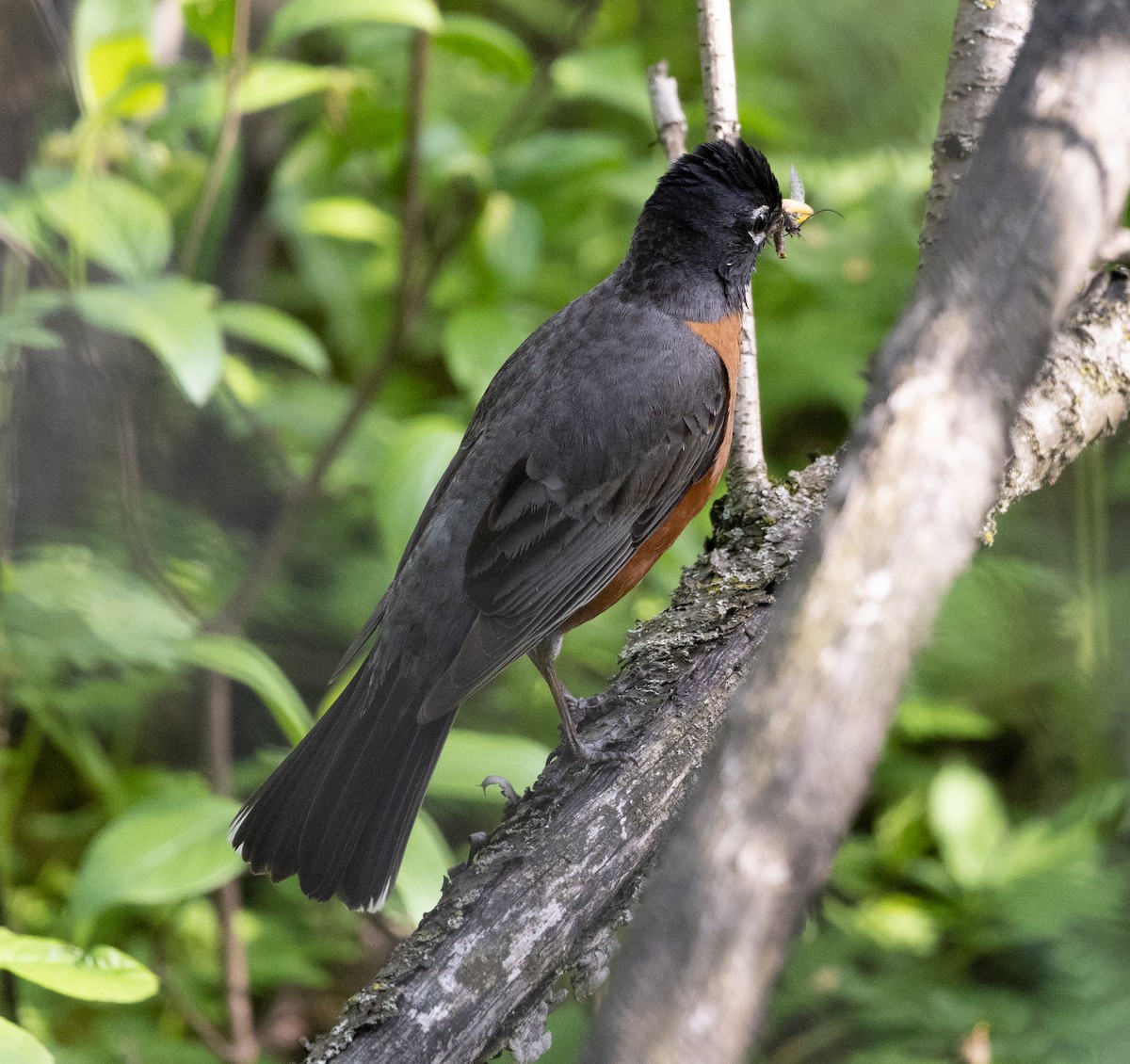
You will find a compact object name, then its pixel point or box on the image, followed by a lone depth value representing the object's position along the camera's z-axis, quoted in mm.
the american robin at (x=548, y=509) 5437
